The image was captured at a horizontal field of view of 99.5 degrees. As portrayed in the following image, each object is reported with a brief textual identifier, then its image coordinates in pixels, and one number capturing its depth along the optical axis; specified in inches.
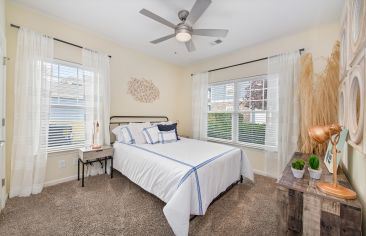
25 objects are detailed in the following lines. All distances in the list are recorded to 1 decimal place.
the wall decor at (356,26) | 36.2
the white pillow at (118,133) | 119.2
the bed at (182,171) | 60.8
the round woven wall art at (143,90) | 139.3
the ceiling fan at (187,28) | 73.0
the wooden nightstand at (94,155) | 97.9
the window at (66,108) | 98.6
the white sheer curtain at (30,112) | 83.0
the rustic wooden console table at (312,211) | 34.1
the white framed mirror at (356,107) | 34.8
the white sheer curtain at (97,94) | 109.5
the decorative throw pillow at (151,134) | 117.7
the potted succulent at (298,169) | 49.1
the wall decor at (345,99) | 50.4
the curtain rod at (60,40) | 83.1
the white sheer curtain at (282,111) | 105.3
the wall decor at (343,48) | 58.4
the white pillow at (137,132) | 116.6
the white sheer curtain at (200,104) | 156.0
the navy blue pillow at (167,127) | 133.2
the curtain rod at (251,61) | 104.0
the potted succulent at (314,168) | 48.4
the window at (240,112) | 124.8
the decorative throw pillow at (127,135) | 114.4
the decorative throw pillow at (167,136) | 122.7
